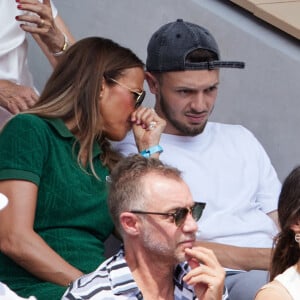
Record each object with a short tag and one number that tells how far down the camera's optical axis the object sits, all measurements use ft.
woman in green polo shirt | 30.14
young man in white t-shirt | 35.28
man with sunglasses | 26.43
